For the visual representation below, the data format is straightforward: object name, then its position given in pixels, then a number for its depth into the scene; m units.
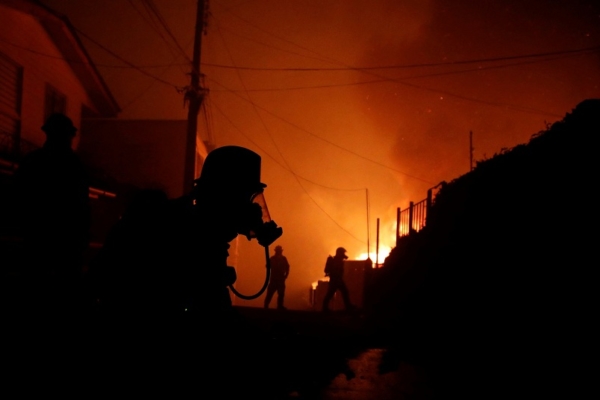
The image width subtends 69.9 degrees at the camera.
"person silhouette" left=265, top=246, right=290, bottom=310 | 13.95
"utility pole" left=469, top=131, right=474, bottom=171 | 36.95
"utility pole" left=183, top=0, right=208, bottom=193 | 14.02
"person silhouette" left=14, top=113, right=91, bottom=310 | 3.25
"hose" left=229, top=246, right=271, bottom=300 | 2.20
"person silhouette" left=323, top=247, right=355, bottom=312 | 13.32
